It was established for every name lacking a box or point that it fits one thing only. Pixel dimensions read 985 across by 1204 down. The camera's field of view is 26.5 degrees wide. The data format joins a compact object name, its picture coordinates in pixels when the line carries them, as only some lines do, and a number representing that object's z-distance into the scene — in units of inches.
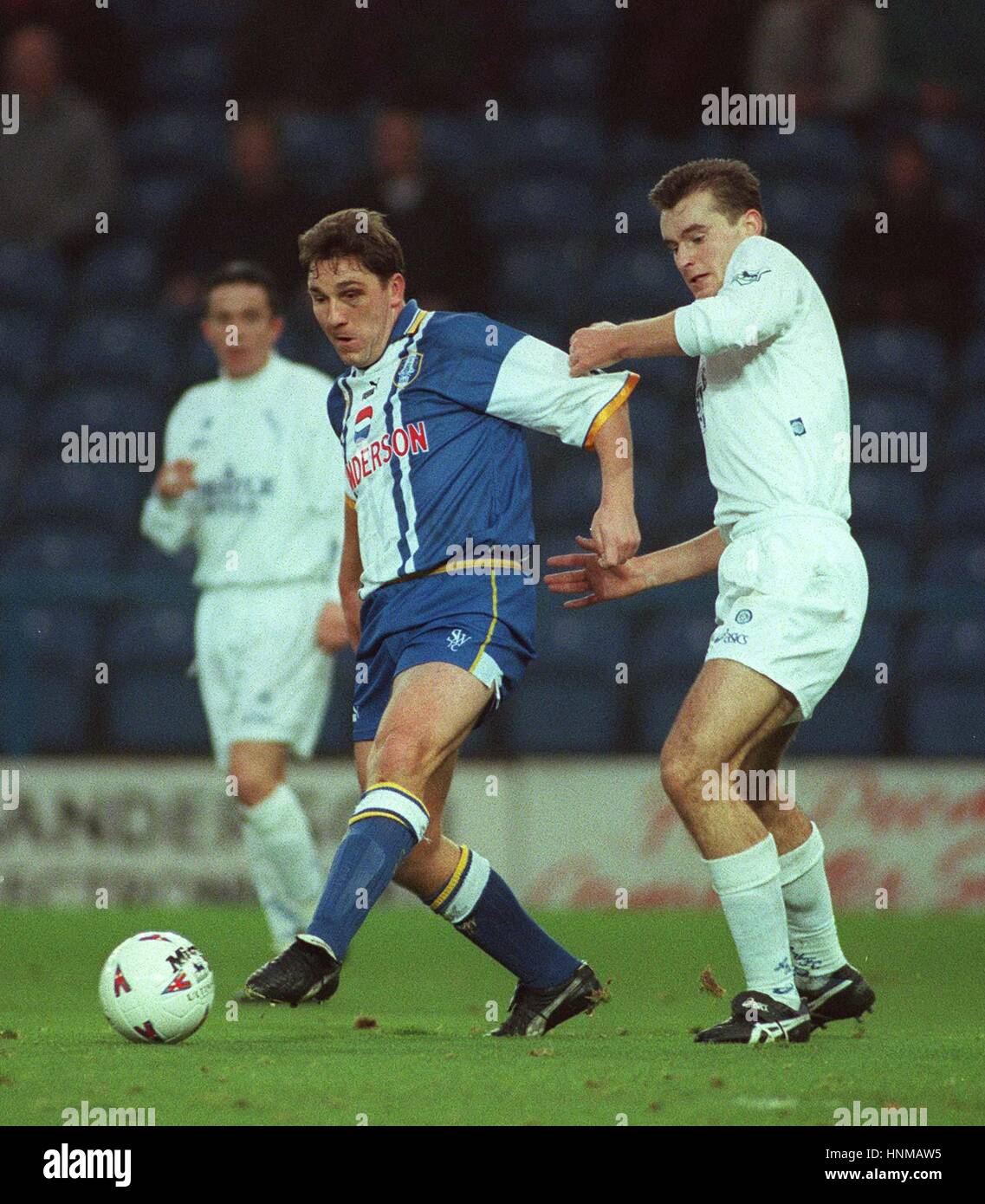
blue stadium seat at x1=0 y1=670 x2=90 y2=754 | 425.4
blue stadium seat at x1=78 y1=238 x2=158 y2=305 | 532.7
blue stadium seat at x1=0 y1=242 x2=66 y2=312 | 538.3
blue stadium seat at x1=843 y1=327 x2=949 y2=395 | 468.4
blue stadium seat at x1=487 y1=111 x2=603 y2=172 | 548.4
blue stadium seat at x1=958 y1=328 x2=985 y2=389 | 478.6
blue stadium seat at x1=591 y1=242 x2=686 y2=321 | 489.1
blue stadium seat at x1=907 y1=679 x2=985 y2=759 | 403.5
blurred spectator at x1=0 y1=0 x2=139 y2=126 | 568.1
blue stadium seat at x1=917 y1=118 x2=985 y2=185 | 533.0
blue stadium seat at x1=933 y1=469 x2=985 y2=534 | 442.9
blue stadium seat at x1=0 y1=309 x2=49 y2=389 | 515.2
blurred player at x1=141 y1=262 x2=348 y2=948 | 315.9
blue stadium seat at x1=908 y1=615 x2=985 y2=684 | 407.8
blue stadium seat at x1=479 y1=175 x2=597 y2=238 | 535.5
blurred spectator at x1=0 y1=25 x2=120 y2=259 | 536.1
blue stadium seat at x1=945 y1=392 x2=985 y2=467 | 455.8
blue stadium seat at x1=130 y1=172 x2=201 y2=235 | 555.8
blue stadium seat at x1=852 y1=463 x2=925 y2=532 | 443.2
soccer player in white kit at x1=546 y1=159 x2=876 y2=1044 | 196.7
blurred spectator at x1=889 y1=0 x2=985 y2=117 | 555.5
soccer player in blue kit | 206.1
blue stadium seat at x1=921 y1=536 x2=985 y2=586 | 437.1
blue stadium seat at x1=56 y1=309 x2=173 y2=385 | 502.6
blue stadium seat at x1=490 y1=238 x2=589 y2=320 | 511.5
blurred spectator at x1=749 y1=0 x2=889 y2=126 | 530.9
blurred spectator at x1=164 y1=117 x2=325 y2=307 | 482.9
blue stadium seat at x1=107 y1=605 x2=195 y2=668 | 427.2
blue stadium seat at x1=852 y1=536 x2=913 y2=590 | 436.8
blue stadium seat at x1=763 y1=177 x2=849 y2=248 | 513.0
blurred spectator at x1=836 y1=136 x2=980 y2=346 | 479.5
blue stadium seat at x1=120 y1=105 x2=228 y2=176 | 567.6
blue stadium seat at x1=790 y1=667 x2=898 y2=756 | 406.3
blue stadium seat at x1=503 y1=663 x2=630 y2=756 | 424.8
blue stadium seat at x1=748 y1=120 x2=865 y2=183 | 530.3
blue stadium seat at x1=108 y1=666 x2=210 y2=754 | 430.0
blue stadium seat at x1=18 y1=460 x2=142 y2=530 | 476.1
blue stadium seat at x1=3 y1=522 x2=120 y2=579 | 468.4
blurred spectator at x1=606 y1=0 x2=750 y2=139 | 536.7
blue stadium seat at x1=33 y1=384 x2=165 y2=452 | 482.3
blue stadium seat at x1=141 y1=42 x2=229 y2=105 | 584.1
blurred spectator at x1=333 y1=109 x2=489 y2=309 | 475.8
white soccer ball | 197.5
